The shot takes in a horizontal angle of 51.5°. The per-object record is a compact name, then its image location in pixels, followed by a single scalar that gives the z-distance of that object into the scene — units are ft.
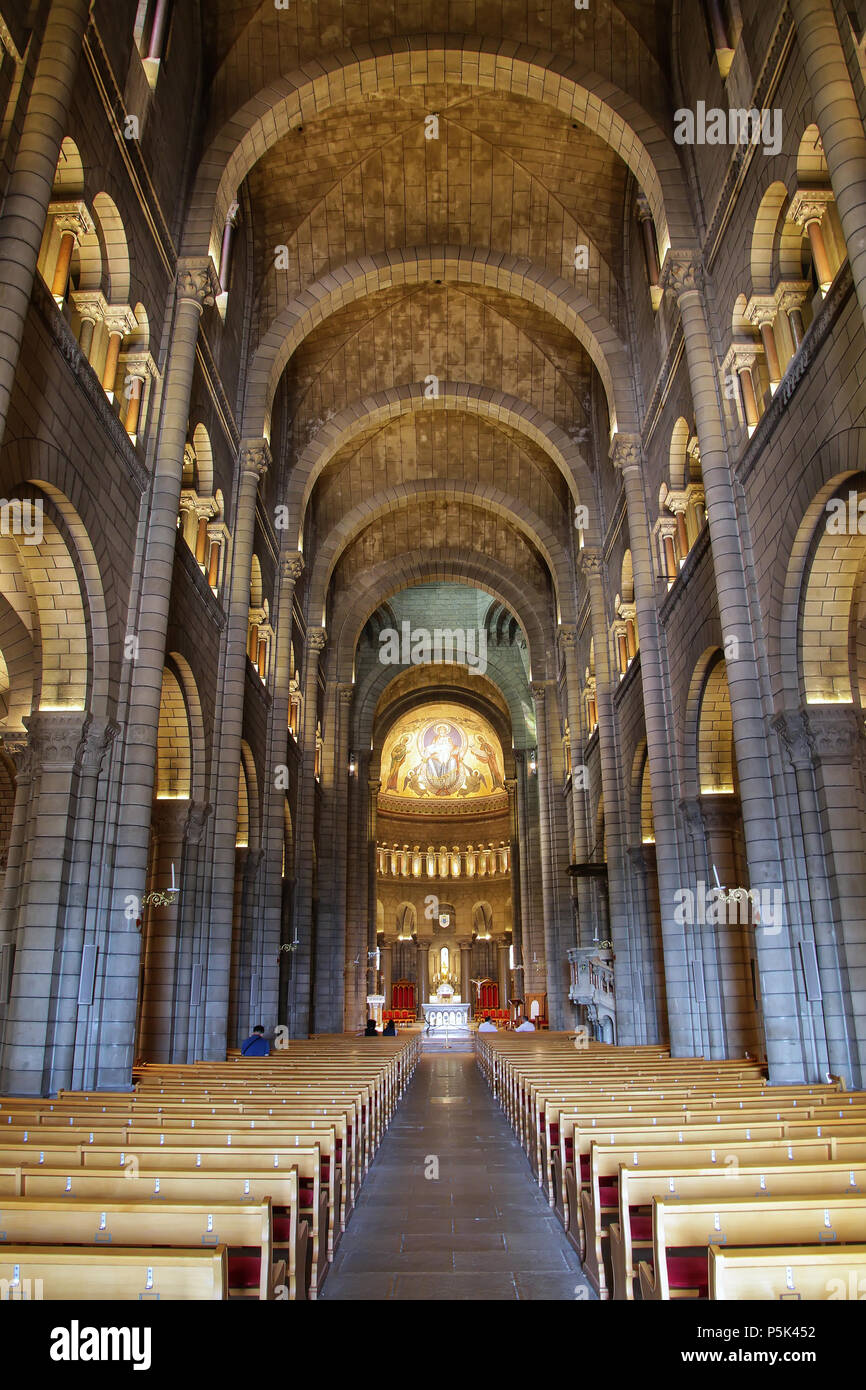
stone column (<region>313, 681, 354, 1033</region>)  112.37
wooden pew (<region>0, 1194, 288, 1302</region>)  13.25
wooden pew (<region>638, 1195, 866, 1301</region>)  13.37
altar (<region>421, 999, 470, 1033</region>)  157.17
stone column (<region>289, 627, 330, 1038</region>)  89.20
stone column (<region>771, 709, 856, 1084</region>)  36.70
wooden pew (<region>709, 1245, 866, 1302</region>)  11.07
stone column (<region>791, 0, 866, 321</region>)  29.22
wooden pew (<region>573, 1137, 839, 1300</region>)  18.30
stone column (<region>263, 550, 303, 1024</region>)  72.28
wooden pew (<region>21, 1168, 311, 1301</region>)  15.78
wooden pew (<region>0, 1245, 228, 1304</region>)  11.02
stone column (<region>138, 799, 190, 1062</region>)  53.01
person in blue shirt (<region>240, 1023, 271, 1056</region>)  57.11
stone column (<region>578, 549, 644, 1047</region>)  70.67
